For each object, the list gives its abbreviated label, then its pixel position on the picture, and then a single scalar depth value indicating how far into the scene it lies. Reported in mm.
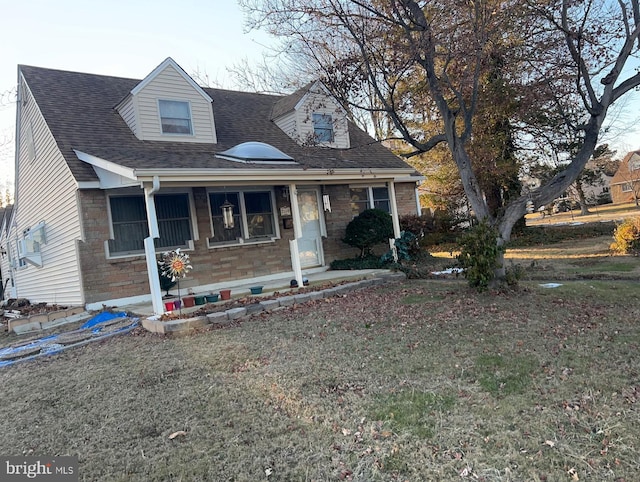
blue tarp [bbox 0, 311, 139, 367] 6062
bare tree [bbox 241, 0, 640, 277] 7102
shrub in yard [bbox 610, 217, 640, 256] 10711
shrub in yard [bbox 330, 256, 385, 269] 11336
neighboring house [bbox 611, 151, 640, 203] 41094
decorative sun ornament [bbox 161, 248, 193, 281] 7035
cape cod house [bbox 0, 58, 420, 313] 8859
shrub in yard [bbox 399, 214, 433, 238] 15555
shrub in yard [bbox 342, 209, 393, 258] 11875
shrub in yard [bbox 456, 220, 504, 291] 6910
